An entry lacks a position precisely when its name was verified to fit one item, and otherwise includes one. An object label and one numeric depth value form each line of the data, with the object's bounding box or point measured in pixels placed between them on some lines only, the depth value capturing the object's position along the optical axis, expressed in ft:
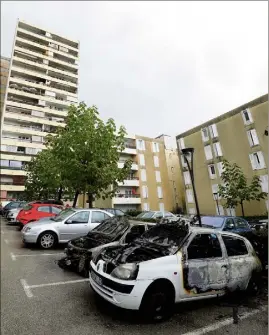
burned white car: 12.89
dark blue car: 30.42
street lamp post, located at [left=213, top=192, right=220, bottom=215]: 90.09
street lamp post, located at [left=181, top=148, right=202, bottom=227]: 27.92
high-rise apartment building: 135.85
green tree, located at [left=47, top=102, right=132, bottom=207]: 47.03
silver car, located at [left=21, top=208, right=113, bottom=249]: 30.17
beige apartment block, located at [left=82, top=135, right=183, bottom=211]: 126.93
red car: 42.22
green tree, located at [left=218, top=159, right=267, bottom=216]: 69.51
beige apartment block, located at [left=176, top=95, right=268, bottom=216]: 77.15
